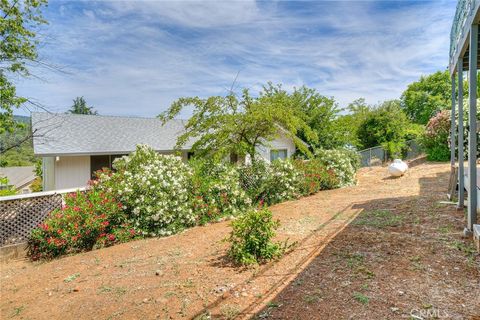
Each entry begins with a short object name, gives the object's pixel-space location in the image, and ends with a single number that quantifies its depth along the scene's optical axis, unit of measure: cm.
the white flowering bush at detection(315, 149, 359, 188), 1098
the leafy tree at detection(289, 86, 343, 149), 1642
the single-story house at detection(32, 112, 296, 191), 1067
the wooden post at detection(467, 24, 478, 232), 405
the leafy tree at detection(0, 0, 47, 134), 862
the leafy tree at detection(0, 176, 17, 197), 1074
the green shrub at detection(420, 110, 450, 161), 1383
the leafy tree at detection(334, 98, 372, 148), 1656
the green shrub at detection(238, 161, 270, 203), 846
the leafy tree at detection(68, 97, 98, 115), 4297
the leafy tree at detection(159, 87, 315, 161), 814
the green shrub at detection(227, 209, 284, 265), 383
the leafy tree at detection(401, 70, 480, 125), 2977
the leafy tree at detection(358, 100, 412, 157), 1719
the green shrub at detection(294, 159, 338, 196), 942
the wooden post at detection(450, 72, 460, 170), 643
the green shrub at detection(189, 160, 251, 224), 687
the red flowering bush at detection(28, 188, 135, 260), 547
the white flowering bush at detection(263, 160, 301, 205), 864
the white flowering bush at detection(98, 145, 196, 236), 603
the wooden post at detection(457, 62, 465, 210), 552
